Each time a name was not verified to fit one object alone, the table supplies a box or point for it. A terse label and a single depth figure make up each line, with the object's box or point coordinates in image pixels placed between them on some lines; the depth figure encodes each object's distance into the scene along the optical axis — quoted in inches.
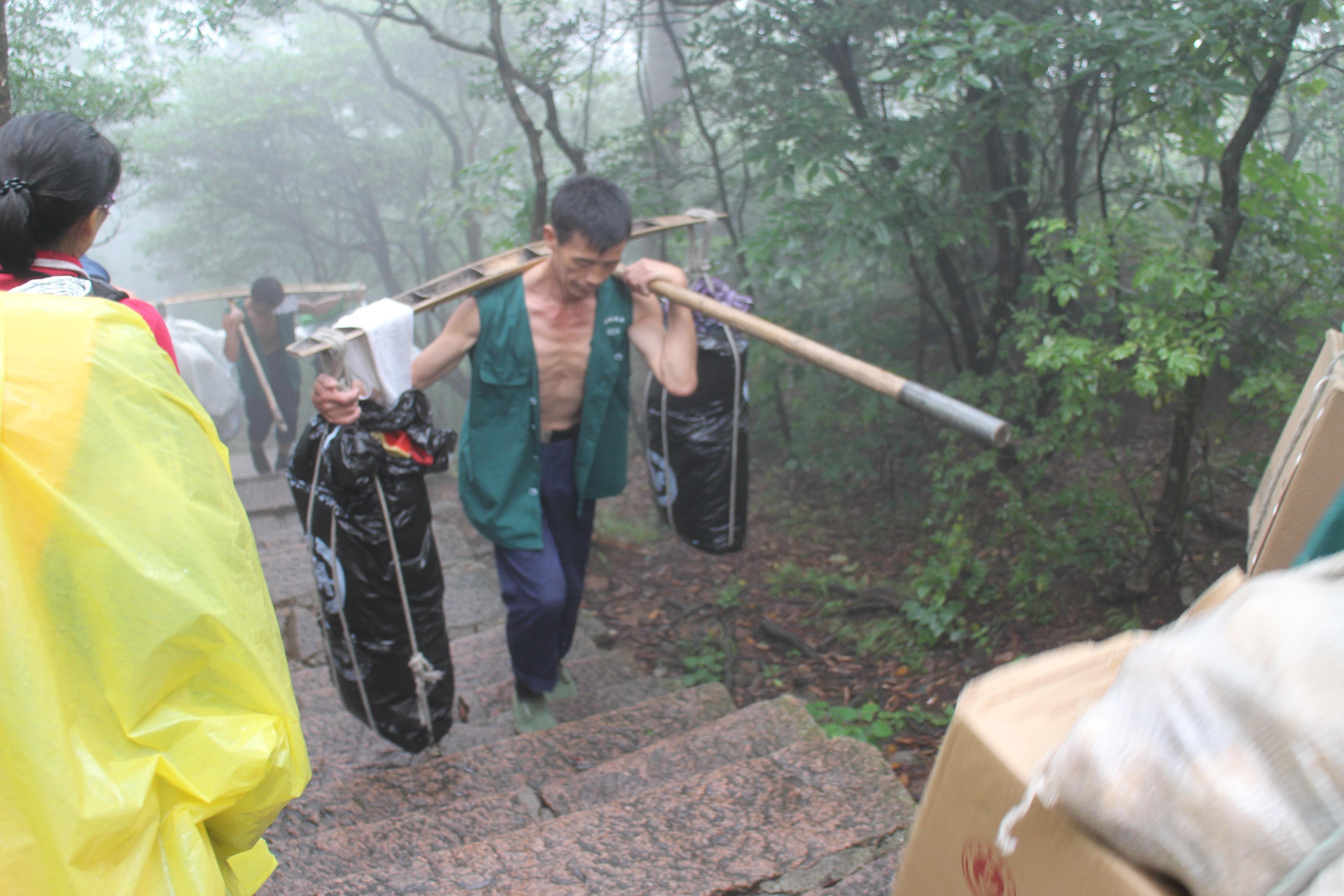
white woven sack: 30.7
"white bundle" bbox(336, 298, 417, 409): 98.4
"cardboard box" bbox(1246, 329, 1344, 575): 64.4
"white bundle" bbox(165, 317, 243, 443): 290.7
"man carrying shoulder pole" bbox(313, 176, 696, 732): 117.0
